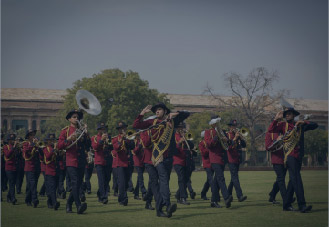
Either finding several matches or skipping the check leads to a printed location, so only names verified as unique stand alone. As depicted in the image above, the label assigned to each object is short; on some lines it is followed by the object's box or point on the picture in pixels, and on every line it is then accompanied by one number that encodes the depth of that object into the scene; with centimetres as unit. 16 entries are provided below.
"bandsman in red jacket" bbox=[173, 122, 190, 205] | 1591
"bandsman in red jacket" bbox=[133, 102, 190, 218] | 1259
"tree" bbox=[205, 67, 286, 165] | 6009
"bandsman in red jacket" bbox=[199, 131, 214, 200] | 1583
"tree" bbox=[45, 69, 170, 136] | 5881
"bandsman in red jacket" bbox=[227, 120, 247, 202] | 1548
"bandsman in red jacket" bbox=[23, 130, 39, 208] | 1625
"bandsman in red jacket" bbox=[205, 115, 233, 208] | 1449
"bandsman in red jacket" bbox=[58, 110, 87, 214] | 1347
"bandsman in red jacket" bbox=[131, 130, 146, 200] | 1759
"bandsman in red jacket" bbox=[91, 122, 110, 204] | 1641
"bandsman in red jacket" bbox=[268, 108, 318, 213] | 1303
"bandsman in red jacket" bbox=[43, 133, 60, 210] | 1474
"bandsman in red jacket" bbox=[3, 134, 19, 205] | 1739
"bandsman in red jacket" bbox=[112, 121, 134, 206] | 1631
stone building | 8775
